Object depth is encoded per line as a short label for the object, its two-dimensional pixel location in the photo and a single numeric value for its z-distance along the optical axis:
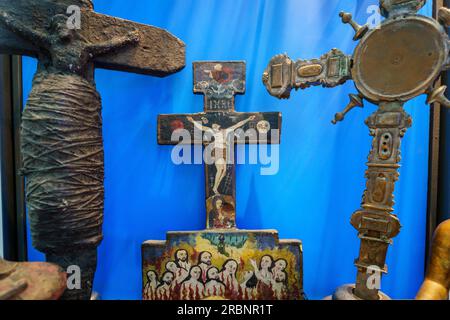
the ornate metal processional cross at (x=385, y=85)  0.46
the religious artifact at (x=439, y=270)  0.43
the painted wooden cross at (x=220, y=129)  0.59
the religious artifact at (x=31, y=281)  0.38
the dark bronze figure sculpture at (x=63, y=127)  0.45
